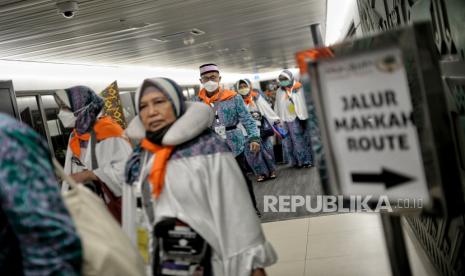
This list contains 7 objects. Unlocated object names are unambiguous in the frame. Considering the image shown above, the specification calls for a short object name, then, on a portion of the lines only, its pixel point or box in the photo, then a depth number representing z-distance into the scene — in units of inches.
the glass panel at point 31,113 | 301.3
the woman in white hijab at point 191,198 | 77.3
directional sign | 47.8
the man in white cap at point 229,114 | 215.5
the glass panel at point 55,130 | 320.5
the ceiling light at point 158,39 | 327.8
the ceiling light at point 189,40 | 350.7
